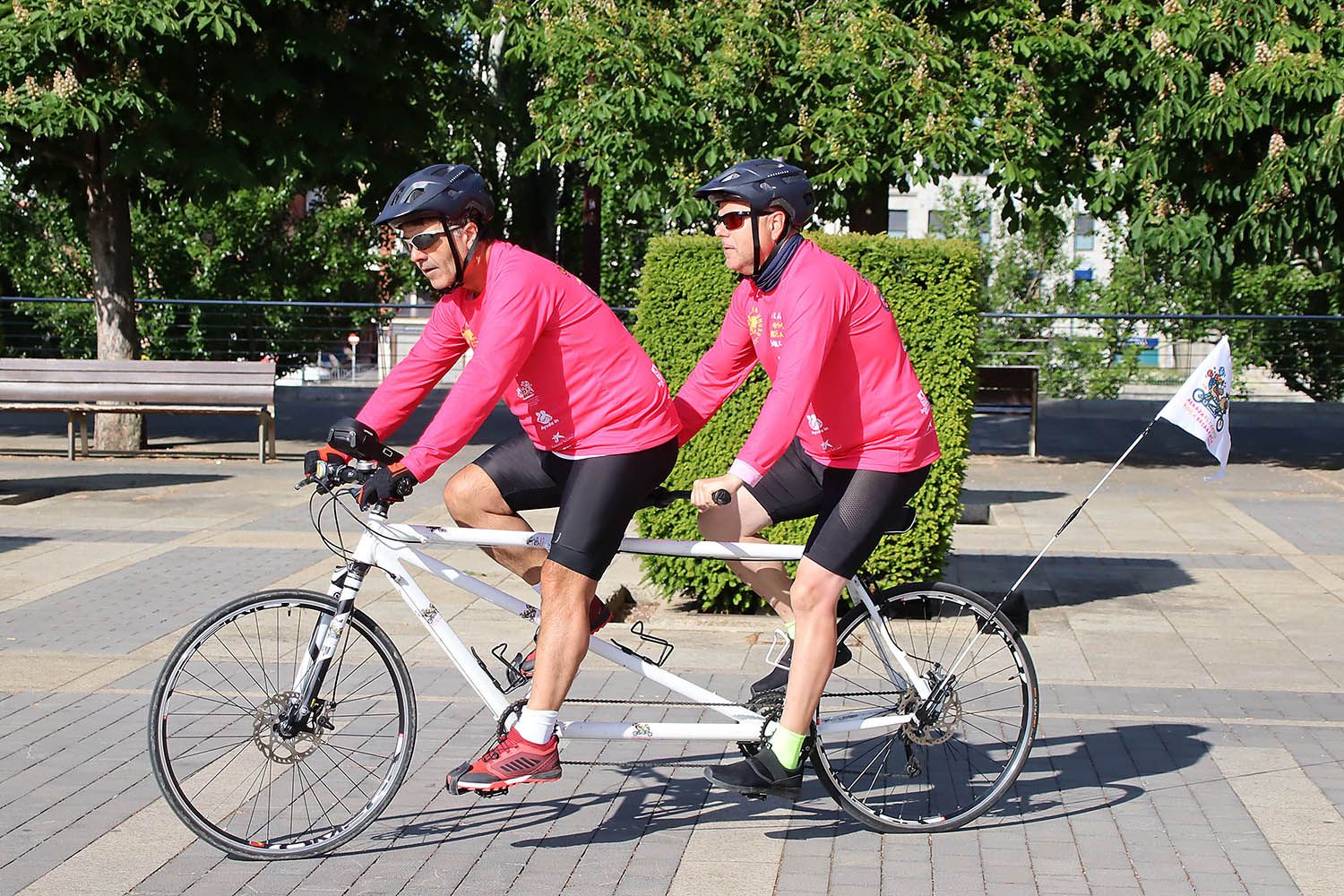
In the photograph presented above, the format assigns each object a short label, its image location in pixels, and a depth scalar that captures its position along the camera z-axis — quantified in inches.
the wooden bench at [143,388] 582.9
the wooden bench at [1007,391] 662.5
